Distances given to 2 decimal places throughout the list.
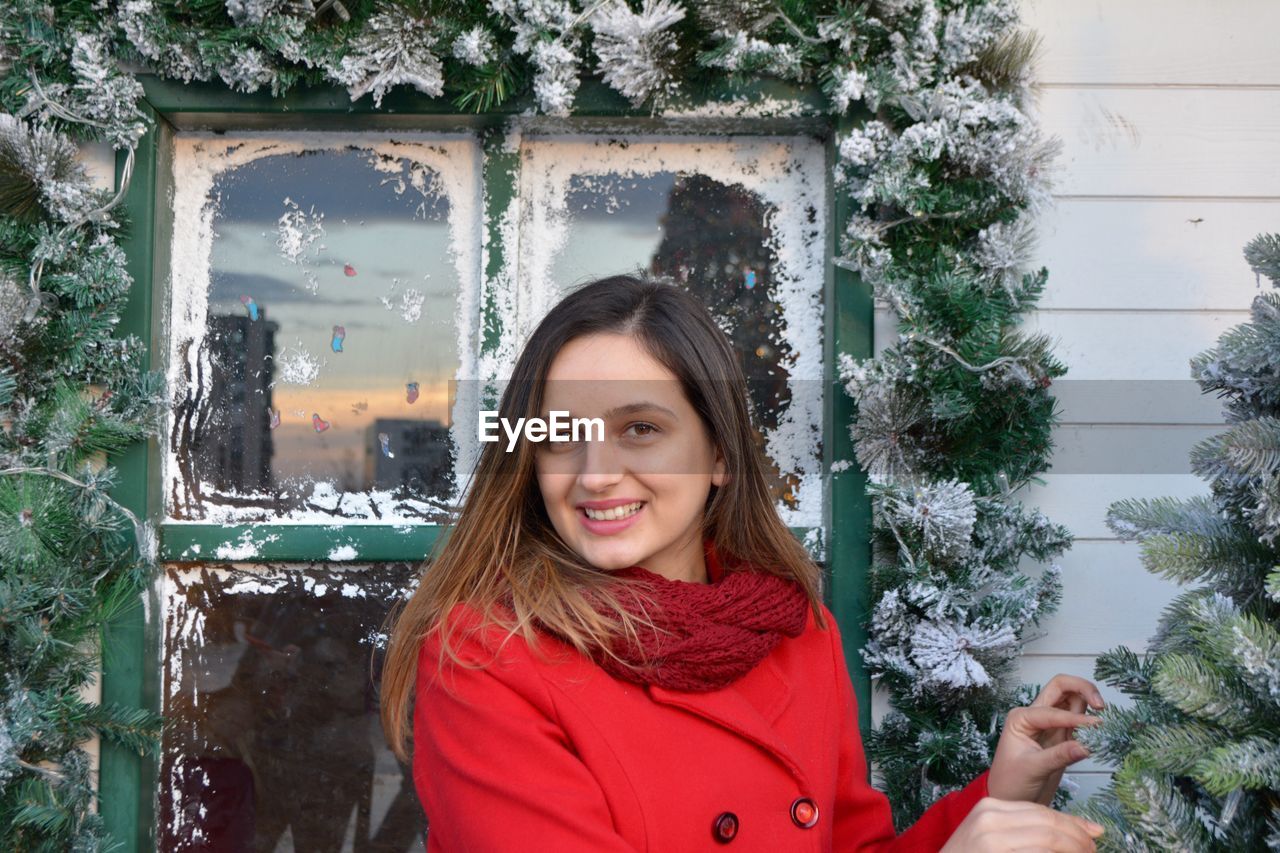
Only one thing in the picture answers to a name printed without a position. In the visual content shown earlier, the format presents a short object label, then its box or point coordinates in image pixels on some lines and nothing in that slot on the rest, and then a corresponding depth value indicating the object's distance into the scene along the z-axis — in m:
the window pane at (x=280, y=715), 2.04
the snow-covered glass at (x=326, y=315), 2.08
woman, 1.23
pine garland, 1.84
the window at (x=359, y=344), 2.04
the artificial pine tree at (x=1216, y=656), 0.96
